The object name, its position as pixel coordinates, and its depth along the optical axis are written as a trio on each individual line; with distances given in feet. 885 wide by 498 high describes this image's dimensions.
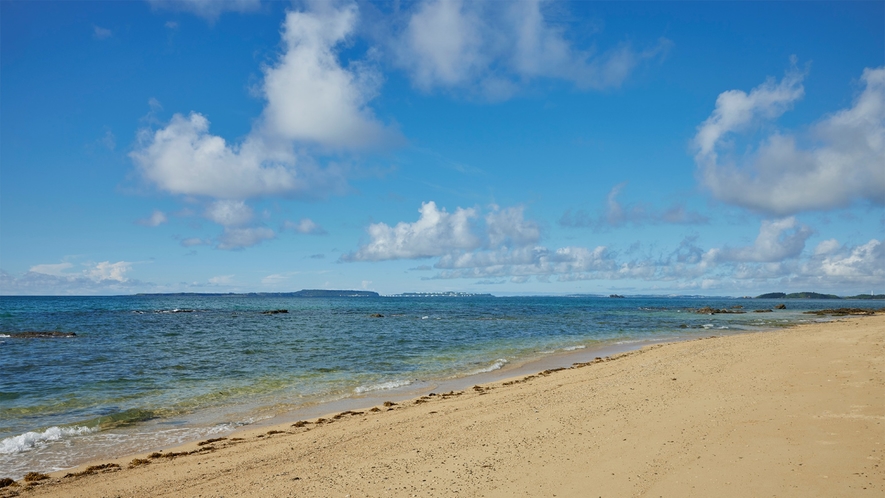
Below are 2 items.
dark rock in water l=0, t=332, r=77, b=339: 107.55
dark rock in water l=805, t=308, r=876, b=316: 220.06
